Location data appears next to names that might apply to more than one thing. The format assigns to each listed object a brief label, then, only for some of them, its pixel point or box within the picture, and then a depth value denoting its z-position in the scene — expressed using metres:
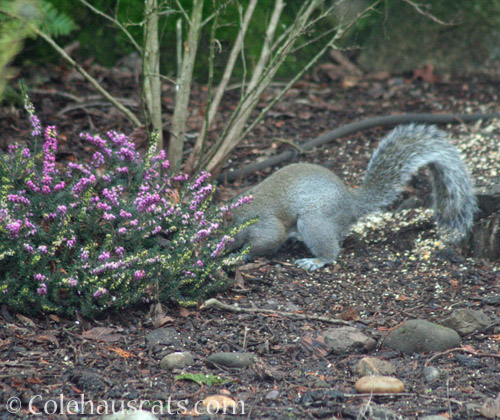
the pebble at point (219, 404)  5.09
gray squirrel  9.56
